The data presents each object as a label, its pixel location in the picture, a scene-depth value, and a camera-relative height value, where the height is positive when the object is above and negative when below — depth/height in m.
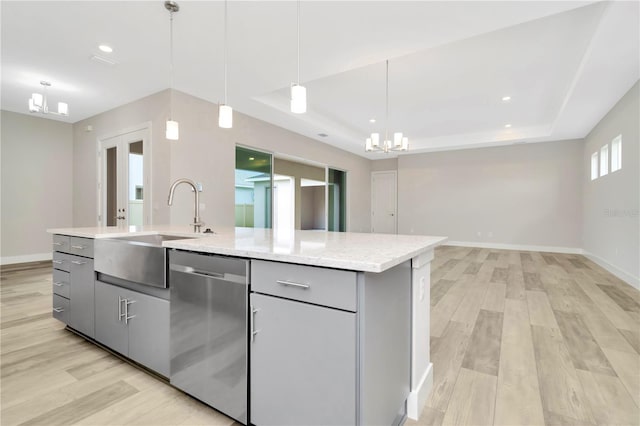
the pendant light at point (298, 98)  2.02 +0.77
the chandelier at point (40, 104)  3.70 +1.37
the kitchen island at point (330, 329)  1.08 -0.48
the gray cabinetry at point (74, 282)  2.24 -0.58
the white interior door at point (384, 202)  9.68 +0.28
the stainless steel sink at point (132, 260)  1.70 -0.32
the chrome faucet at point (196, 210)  2.34 +0.00
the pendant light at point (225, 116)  2.37 +0.76
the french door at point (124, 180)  4.59 +0.51
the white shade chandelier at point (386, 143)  5.19 +1.22
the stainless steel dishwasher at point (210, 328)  1.36 -0.59
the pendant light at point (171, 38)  2.50 +1.73
